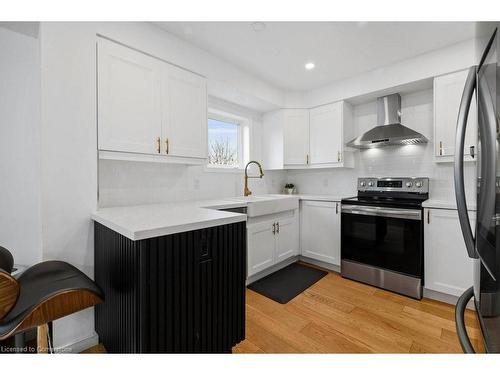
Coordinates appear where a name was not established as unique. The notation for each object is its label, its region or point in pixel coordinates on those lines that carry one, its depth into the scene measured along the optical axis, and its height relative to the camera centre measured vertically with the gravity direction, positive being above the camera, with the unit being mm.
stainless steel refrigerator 481 -31
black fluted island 1088 -500
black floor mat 2309 -1057
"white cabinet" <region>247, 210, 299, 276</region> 2412 -614
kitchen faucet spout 2963 -59
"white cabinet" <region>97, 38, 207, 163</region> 1663 +638
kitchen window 3033 +633
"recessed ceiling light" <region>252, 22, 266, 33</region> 1894 +1315
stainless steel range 2221 -518
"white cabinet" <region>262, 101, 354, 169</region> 3053 +681
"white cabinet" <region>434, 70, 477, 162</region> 2217 +719
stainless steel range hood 2590 +639
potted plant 3635 -34
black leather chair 846 -469
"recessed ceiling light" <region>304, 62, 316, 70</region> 2551 +1341
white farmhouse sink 2359 -211
